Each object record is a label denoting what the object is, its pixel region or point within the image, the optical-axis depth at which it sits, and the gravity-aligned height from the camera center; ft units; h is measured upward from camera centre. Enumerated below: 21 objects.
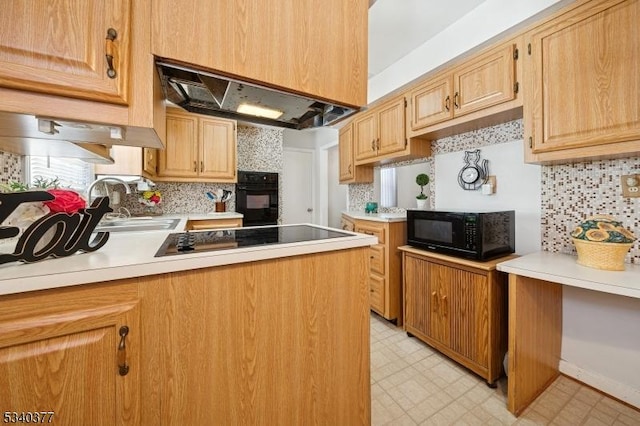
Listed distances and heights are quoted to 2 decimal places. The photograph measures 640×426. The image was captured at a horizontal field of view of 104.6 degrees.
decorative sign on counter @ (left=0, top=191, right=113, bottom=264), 1.86 -0.17
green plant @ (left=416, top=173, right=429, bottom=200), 8.02 +0.98
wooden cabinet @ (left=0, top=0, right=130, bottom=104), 1.89 +1.34
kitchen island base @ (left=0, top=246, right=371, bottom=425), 1.84 -1.25
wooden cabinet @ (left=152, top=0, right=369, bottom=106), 2.50 +2.02
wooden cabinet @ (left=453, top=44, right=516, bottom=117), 5.15 +2.93
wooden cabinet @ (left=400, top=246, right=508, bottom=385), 5.04 -2.22
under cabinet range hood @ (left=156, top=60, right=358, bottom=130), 3.09 +1.66
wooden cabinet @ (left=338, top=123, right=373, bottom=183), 10.46 +2.03
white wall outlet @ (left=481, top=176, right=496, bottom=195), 6.39 +0.66
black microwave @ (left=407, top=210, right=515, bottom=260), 5.25 -0.50
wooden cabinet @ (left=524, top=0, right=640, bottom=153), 3.80 +2.25
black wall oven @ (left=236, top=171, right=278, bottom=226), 11.57 +0.65
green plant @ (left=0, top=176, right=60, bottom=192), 2.74 +0.35
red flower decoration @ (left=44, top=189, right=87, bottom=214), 2.27 +0.09
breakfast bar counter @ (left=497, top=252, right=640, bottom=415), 3.83 -1.91
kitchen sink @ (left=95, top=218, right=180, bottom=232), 5.83 -0.35
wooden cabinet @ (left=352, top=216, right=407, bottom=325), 7.50 -1.75
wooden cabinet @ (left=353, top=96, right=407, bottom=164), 7.80 +2.80
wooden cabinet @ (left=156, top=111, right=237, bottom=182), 9.78 +2.54
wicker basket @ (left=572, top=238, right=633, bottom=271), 3.96 -0.71
